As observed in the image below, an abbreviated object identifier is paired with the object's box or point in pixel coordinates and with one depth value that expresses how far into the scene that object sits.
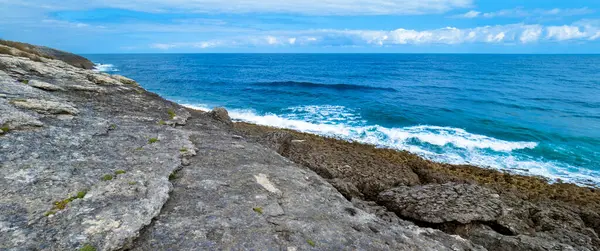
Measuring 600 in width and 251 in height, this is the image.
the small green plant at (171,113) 20.33
